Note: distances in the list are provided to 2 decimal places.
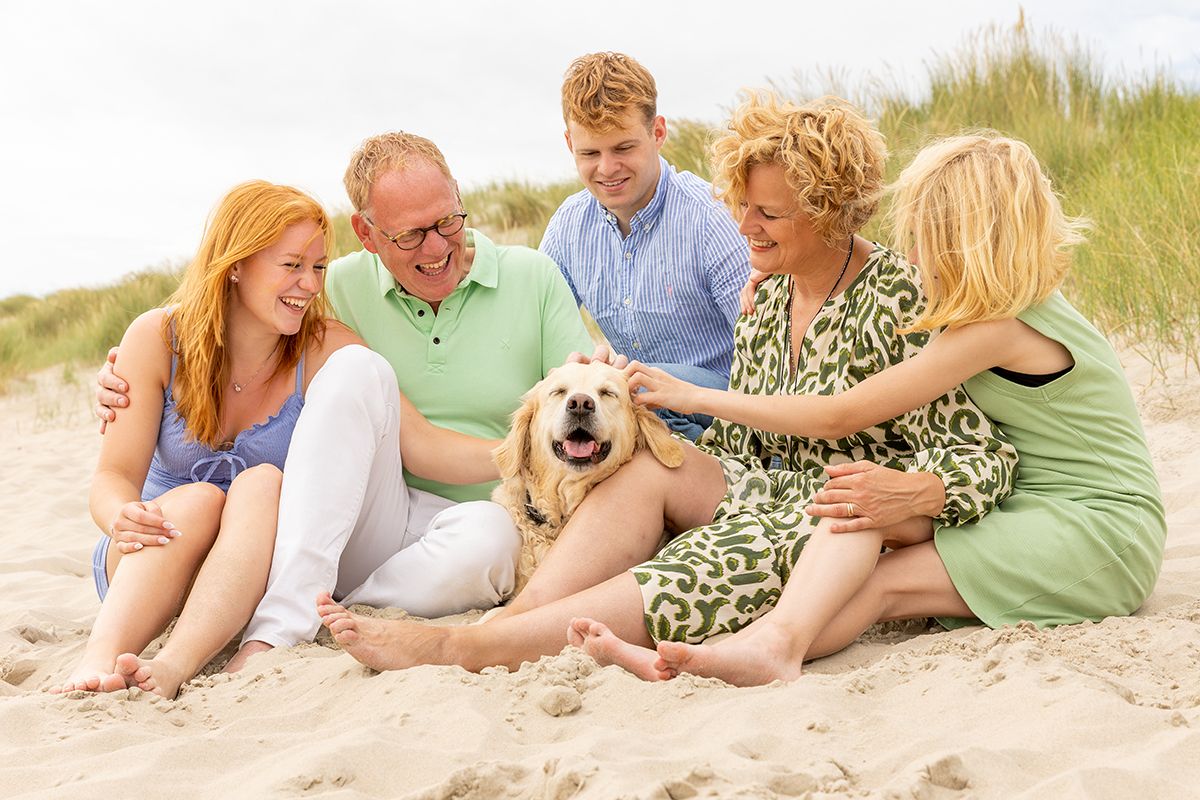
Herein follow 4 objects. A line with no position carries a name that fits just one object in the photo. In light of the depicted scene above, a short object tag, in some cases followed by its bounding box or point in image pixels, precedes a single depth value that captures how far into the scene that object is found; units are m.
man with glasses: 3.44
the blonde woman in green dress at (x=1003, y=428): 3.10
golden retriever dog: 3.64
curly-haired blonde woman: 3.11
